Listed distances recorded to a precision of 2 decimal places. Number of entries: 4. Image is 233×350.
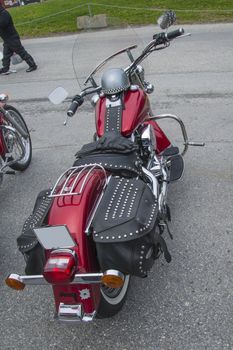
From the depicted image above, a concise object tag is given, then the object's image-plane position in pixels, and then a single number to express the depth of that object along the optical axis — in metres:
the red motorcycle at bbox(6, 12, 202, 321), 2.20
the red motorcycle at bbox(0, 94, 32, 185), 4.47
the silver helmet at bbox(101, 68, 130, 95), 3.44
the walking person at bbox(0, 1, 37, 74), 8.27
